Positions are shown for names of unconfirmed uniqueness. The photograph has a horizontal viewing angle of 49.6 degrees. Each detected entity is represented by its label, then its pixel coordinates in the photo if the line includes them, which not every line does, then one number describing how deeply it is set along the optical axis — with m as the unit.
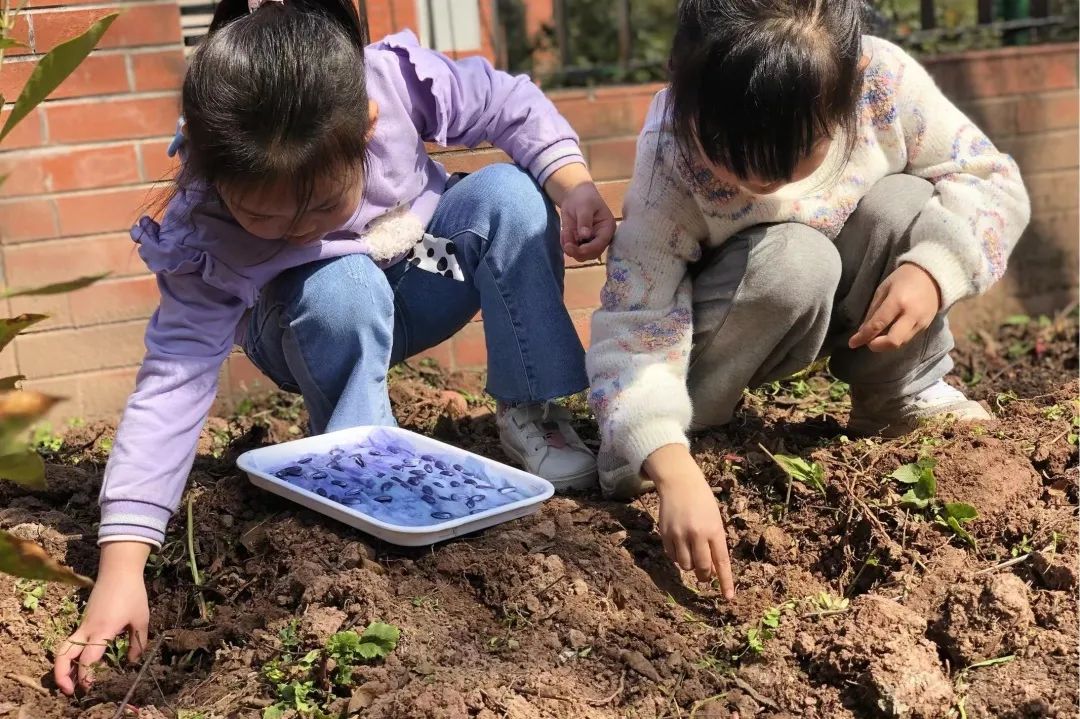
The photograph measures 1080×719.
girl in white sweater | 1.88
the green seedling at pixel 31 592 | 1.80
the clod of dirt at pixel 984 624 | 1.72
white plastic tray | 1.81
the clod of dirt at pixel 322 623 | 1.64
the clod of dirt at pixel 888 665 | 1.60
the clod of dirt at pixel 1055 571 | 1.80
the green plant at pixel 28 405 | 0.95
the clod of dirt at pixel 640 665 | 1.62
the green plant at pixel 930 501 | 1.91
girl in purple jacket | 1.76
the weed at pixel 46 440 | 2.52
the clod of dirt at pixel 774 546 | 1.93
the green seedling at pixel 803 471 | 2.02
